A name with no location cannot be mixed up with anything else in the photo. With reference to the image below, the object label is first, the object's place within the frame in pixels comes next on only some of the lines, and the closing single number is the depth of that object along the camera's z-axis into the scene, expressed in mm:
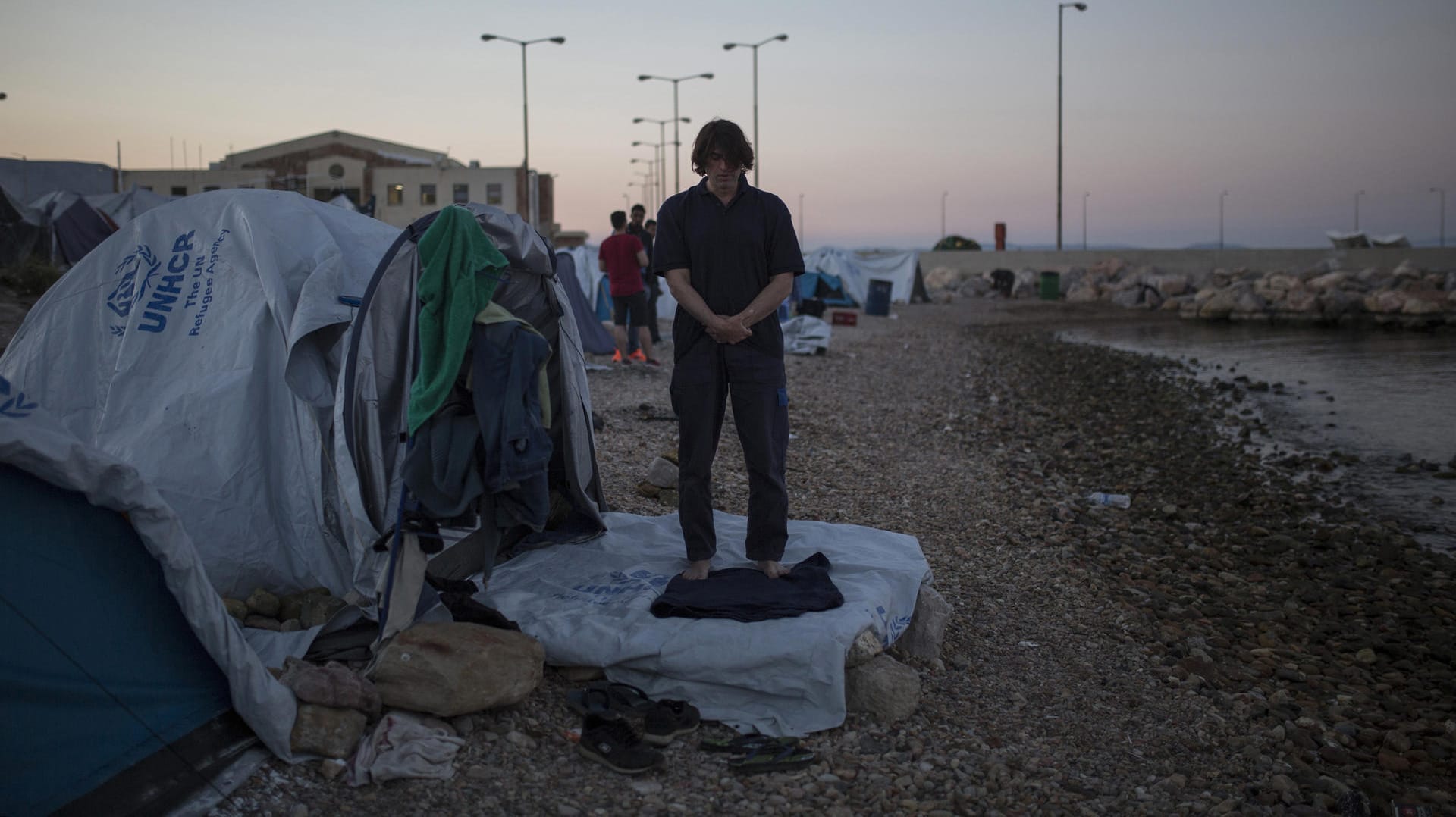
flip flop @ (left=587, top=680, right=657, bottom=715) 3693
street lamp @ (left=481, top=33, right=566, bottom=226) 41938
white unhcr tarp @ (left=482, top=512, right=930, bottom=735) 3719
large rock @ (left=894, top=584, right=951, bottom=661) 4363
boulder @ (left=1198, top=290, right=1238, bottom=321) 33594
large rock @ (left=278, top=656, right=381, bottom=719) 3301
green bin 45406
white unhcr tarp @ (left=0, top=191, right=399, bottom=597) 4457
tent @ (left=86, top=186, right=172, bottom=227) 23141
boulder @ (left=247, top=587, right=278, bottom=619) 4238
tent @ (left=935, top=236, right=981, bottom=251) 63156
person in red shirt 12188
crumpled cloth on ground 3158
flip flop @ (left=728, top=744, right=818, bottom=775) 3402
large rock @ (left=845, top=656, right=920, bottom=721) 3797
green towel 3869
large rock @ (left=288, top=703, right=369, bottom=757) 3221
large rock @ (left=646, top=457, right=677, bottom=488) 6527
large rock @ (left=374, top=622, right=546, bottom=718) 3428
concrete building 57781
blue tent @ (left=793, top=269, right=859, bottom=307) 27297
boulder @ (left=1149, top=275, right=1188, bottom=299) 41375
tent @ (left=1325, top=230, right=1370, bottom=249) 55625
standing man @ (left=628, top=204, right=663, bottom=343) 13250
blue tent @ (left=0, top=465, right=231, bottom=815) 2711
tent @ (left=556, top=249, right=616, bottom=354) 13336
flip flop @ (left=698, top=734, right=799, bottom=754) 3502
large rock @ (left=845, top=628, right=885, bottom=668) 3859
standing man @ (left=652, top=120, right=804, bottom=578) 4512
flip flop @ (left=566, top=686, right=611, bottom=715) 3650
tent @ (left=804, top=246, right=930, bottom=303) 32844
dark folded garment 4031
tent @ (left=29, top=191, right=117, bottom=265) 21594
